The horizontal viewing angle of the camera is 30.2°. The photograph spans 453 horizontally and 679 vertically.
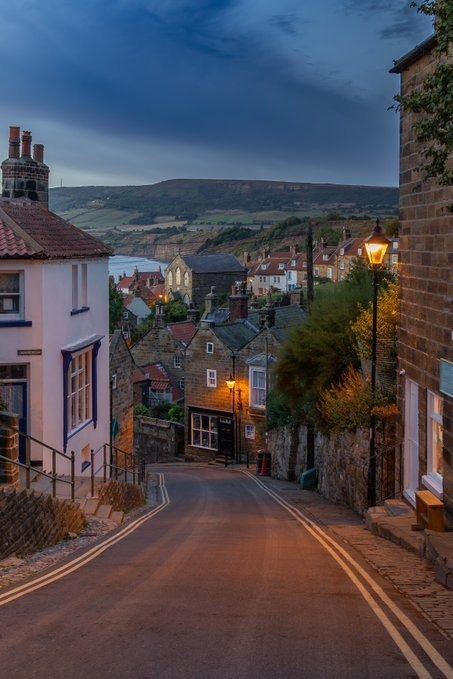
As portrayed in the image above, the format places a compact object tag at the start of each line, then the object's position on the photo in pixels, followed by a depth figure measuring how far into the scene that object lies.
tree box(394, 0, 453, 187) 8.35
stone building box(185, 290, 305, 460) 46.00
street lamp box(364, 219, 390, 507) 17.31
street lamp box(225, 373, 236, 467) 45.72
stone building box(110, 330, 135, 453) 33.66
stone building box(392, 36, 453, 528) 12.98
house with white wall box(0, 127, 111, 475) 20.41
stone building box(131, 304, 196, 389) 55.50
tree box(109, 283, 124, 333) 78.00
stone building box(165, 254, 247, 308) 106.44
